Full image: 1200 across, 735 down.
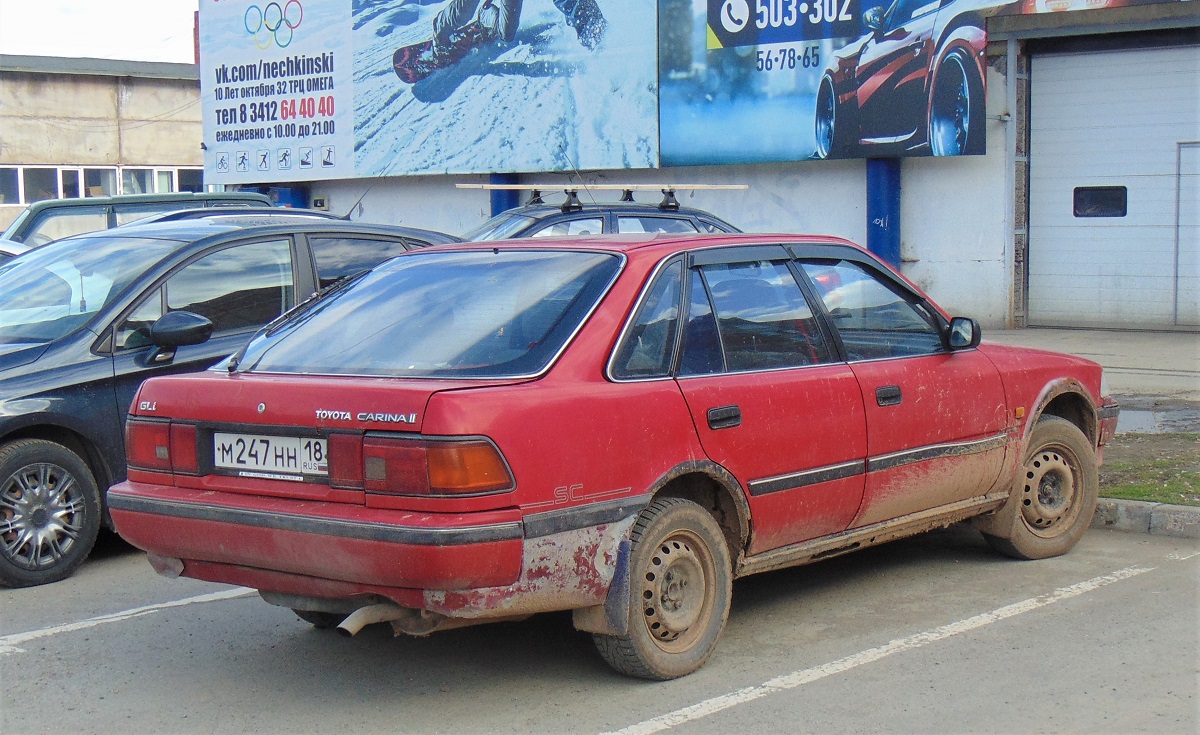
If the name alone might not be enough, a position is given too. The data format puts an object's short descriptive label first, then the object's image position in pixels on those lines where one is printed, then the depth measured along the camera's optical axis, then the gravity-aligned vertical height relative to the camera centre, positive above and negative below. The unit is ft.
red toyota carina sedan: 14.06 -2.20
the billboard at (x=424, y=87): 65.98 +9.47
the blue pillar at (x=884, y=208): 57.16 +1.66
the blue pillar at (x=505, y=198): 71.75 +3.04
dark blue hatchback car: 21.39 -1.16
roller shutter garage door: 52.37 +2.13
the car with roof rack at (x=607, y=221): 40.65 +0.96
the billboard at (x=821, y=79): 54.34 +7.36
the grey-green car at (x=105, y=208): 42.83 +1.75
